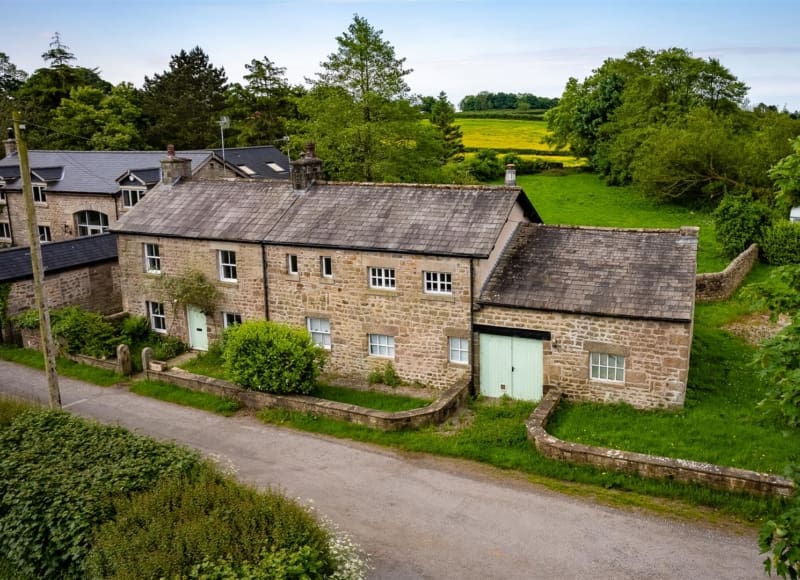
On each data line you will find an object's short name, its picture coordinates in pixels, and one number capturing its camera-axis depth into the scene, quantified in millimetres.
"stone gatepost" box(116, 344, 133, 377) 24438
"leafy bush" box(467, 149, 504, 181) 66375
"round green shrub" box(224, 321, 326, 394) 20922
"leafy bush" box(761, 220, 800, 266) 35094
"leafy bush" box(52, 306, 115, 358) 26141
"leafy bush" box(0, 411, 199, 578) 12078
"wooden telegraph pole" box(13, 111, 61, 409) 17594
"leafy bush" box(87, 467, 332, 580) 10648
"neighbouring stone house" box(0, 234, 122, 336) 28625
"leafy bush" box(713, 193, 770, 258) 36094
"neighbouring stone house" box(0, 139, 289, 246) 38750
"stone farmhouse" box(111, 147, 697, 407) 19922
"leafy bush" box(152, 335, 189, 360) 26391
